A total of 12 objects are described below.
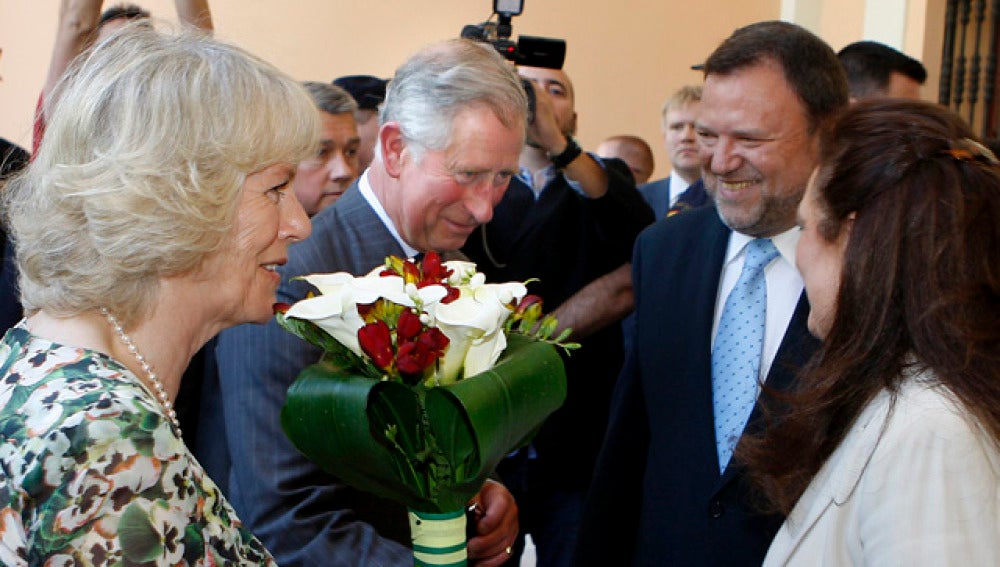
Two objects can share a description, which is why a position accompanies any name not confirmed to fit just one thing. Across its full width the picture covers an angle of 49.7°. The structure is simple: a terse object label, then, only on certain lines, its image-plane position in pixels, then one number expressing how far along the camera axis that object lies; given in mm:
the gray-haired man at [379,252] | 1808
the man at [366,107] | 4129
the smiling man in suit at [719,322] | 2219
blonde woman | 1192
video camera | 3461
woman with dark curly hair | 1415
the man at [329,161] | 3518
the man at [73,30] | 2625
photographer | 3137
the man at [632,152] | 6707
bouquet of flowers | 1427
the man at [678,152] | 5160
